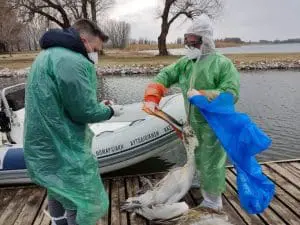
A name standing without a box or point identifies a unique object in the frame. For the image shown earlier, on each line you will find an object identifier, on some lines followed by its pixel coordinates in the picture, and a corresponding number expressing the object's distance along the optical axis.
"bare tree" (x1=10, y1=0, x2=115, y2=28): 14.17
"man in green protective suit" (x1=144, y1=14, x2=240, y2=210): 1.71
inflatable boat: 2.61
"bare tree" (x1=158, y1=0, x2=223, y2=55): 15.22
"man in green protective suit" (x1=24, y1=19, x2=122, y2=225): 1.15
